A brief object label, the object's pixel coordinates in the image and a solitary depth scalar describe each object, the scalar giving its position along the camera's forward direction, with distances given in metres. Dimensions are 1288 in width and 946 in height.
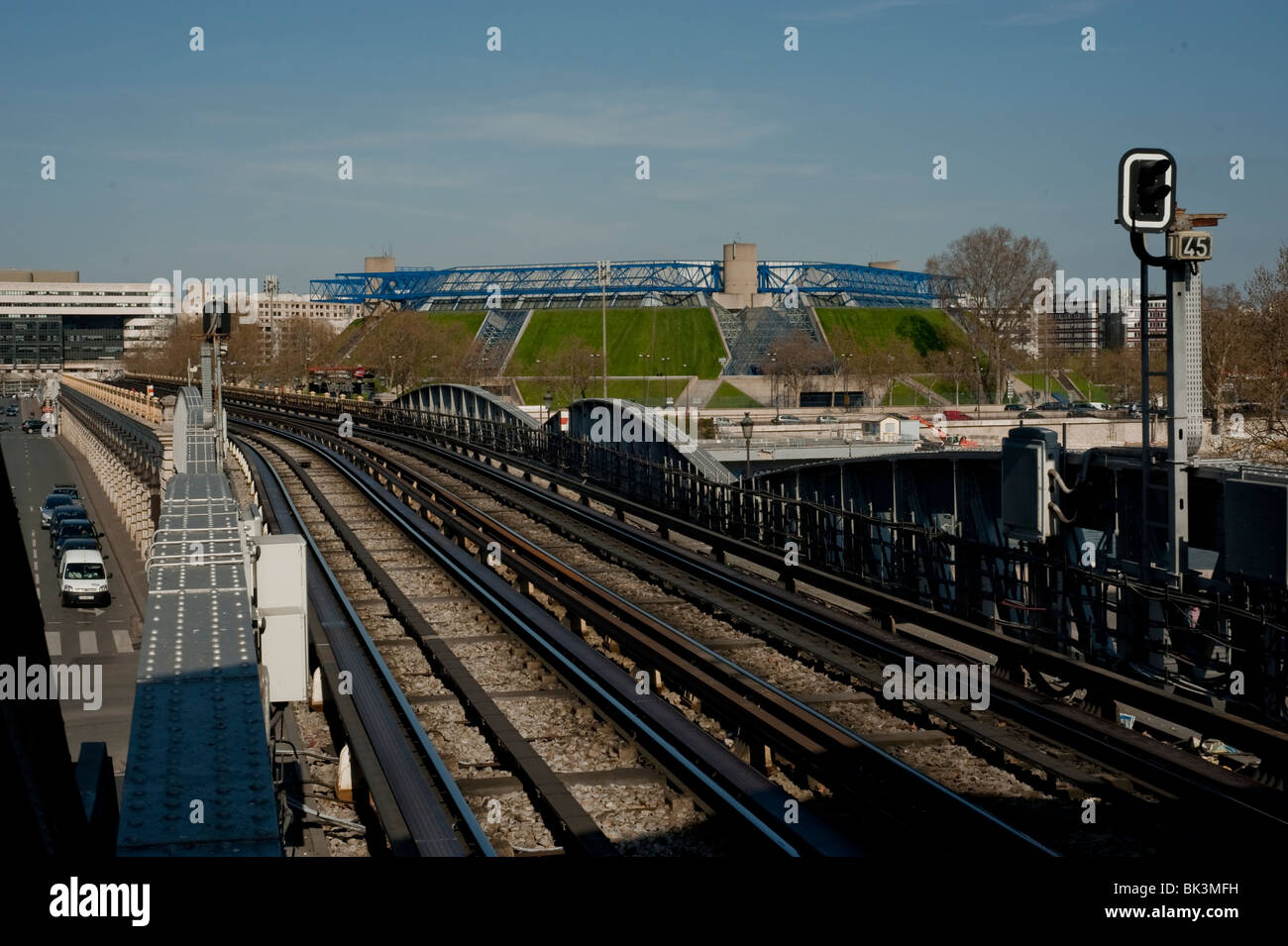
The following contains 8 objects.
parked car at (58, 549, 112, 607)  39.97
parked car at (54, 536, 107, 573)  44.17
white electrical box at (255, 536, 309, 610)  12.15
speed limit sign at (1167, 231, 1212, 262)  11.71
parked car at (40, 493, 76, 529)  57.45
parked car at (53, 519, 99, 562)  48.59
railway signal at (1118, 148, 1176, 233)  11.16
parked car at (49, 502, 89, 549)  52.28
